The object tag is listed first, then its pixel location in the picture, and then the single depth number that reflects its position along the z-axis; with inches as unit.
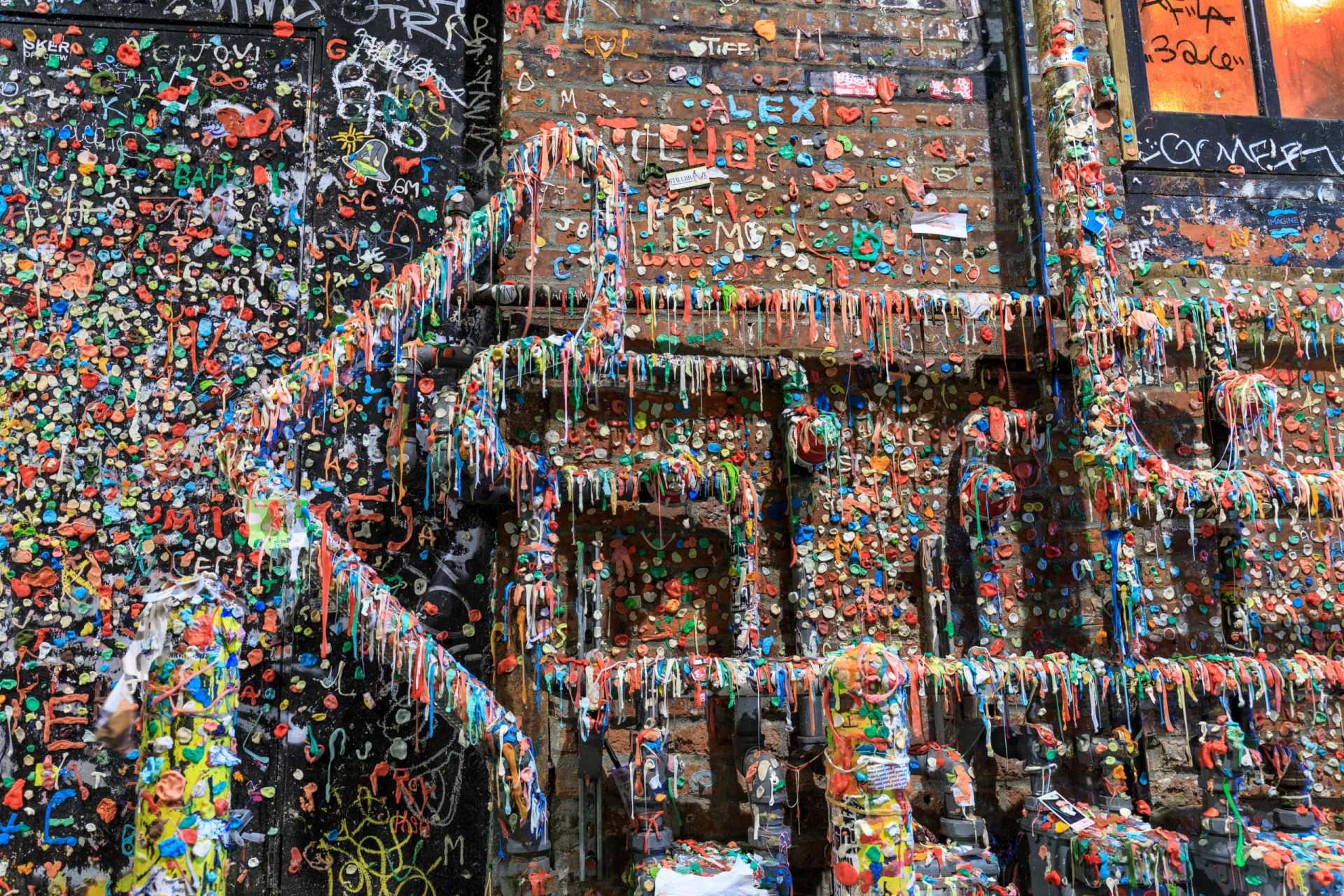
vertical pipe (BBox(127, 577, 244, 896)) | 85.1
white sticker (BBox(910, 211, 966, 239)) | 136.0
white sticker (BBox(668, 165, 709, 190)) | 132.3
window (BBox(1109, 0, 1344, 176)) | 148.6
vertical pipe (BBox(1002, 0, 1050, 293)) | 135.0
